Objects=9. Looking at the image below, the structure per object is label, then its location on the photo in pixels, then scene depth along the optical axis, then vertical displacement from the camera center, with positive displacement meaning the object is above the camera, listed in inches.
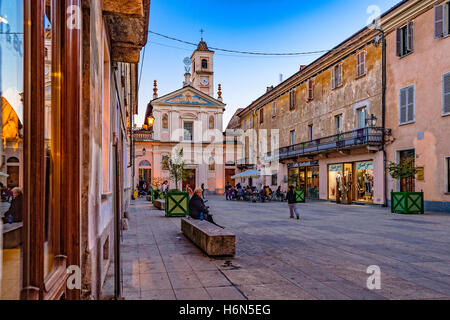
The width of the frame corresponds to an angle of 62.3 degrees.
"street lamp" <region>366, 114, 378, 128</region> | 775.4 +99.0
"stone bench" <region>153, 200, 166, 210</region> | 686.5 -67.5
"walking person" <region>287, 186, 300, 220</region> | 532.4 -44.2
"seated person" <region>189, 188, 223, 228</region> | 358.9 -37.4
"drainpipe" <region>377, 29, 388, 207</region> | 789.2 +144.0
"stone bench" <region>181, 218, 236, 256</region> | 257.9 -51.8
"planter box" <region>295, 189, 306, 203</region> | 967.0 -71.3
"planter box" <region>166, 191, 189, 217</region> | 561.0 -53.6
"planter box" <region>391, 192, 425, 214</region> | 601.9 -57.3
